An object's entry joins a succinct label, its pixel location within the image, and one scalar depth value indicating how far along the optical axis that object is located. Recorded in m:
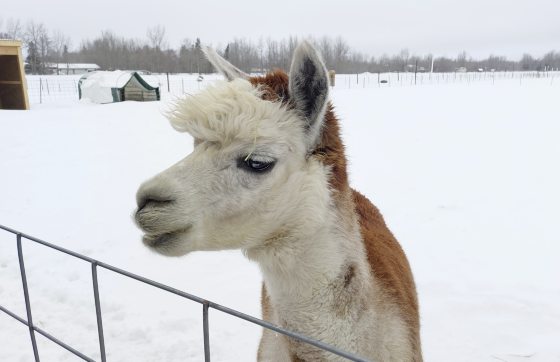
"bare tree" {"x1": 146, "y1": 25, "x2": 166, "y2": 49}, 79.97
